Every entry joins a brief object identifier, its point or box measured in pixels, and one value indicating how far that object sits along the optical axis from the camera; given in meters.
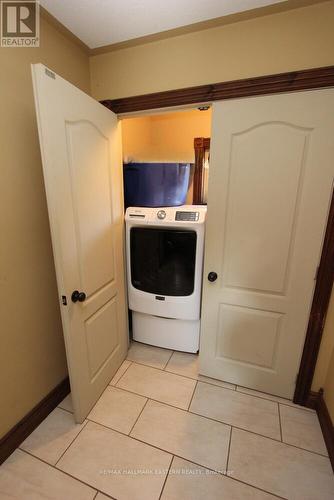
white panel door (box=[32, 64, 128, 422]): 0.99
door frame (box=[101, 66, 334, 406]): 1.11
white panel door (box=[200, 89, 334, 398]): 1.16
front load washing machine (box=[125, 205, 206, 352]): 1.58
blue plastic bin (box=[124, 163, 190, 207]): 1.62
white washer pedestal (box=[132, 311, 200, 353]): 1.87
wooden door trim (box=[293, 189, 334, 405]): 1.22
